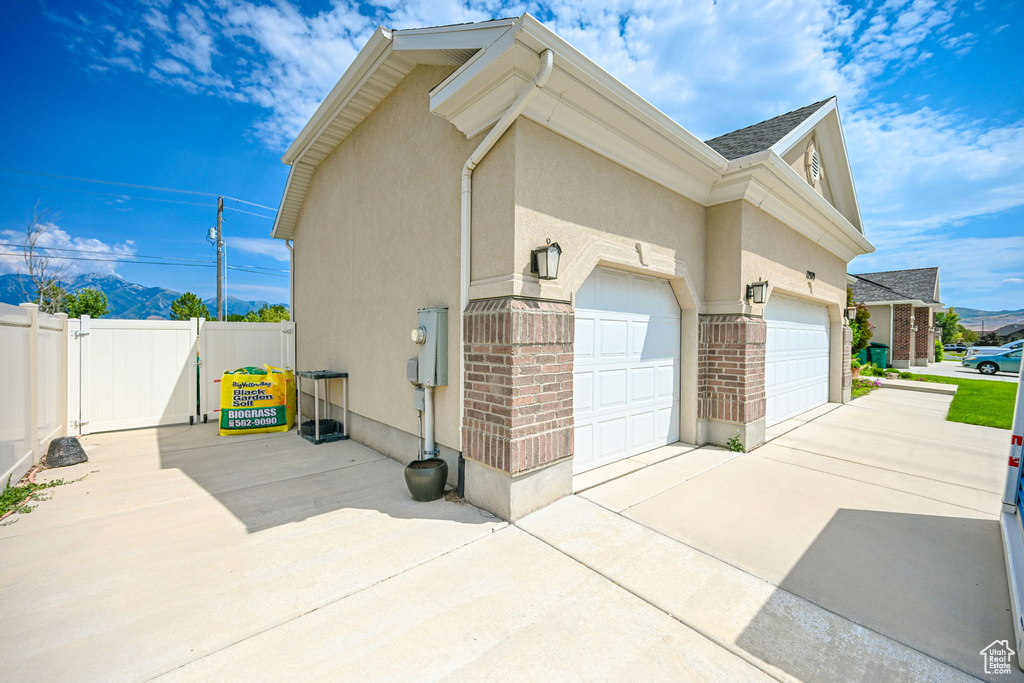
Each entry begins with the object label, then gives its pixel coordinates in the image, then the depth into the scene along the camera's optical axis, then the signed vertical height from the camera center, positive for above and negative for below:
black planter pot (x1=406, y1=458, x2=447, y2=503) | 3.86 -1.39
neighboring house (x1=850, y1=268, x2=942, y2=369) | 20.34 +1.40
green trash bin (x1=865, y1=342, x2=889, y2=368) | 18.39 -0.72
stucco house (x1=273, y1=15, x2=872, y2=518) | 3.54 +1.03
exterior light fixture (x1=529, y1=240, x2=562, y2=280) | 3.51 +0.67
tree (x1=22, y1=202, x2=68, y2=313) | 14.59 +2.84
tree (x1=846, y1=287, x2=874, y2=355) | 14.07 +0.30
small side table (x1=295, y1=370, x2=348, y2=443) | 6.27 -1.46
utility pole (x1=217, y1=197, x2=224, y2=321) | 18.77 +3.44
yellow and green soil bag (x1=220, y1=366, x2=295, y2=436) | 6.76 -1.13
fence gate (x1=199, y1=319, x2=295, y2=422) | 7.69 -0.27
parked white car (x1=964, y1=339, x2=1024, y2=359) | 19.97 -0.55
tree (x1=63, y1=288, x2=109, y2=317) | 20.44 +1.75
